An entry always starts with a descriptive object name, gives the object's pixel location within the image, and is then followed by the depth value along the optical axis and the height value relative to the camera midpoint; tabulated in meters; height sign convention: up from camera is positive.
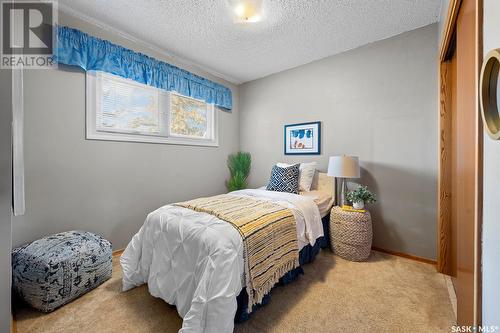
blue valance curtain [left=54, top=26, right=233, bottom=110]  2.02 +1.19
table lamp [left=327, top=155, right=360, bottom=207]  2.32 -0.02
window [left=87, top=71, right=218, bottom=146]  2.30 +0.69
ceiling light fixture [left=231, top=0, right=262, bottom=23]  1.87 +1.46
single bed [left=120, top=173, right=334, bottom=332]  1.17 -0.66
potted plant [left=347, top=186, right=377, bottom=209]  2.31 -0.36
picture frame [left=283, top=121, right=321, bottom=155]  3.03 +0.41
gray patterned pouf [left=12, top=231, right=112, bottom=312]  1.50 -0.78
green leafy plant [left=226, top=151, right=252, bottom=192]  3.65 -0.07
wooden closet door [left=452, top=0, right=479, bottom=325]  1.01 +0.04
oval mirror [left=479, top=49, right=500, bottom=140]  0.62 +0.22
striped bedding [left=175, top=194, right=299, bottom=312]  1.40 -0.53
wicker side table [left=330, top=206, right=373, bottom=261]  2.23 -0.75
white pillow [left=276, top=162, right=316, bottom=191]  2.78 -0.12
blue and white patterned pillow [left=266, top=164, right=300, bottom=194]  2.67 -0.18
